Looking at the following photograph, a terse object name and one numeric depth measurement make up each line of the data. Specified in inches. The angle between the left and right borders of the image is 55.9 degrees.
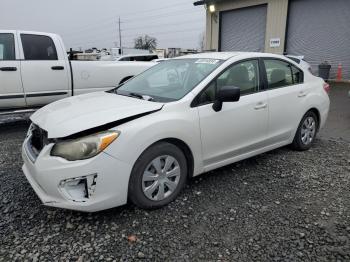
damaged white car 112.6
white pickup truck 240.2
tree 2644.7
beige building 574.8
